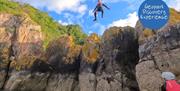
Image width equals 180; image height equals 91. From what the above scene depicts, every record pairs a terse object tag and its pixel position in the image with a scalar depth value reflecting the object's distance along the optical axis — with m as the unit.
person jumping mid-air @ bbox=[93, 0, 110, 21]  6.54
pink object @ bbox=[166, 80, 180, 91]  2.14
